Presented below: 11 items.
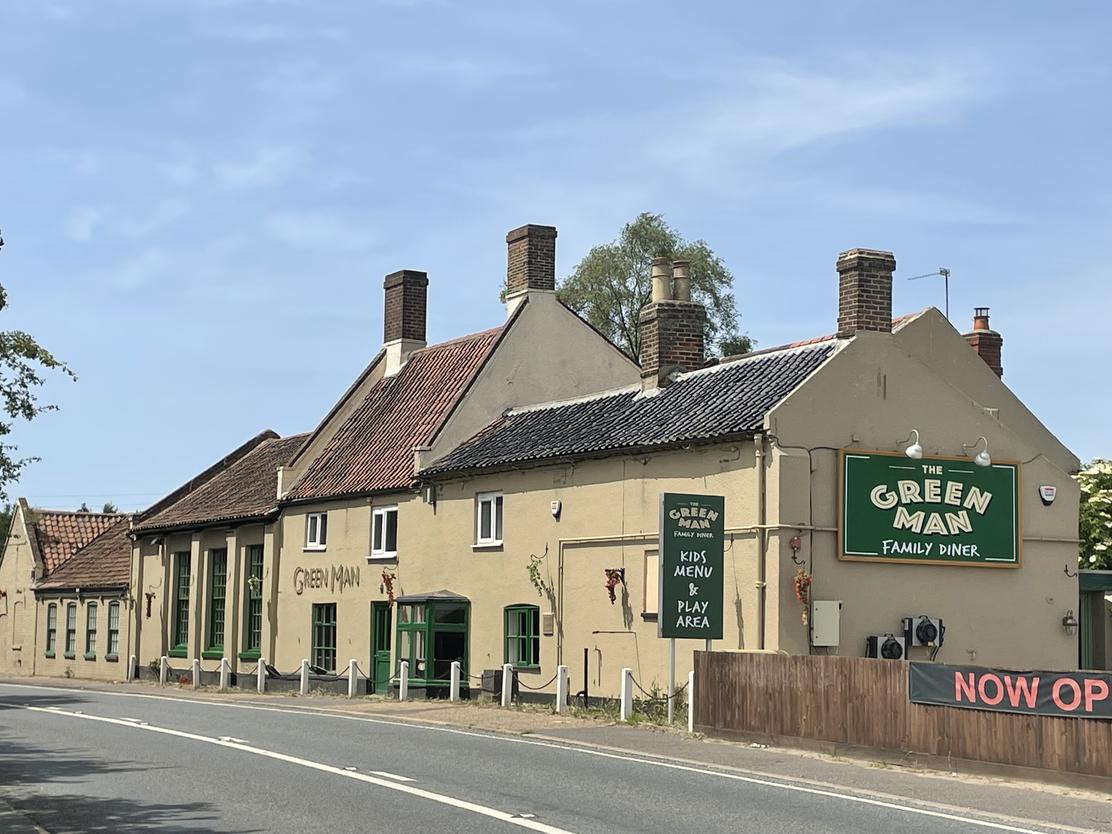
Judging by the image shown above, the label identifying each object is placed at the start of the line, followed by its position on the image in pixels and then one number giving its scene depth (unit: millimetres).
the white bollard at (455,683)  30688
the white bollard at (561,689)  27422
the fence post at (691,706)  23125
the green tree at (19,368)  17547
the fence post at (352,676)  33594
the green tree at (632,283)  53625
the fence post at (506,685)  28906
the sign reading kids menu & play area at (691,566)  24391
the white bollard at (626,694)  25078
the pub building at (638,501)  25656
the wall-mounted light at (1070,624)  27406
